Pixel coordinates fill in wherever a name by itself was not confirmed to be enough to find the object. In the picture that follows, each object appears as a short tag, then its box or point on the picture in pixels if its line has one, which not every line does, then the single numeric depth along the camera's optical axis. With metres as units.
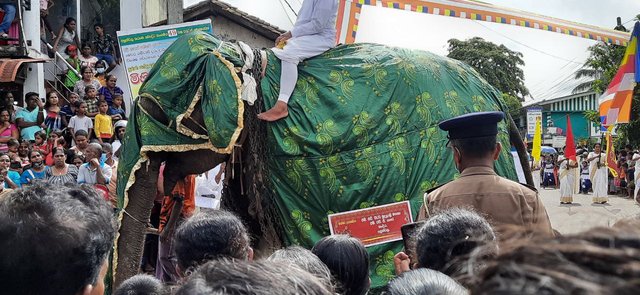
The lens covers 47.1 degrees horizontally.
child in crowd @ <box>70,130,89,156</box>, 9.39
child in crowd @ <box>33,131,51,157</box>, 10.52
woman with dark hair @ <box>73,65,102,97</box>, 13.50
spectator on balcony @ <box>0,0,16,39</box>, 14.05
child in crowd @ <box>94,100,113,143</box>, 11.23
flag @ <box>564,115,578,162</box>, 17.81
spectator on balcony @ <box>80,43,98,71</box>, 16.73
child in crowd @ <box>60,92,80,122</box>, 12.65
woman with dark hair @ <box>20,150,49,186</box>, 8.66
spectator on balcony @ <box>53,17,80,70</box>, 17.12
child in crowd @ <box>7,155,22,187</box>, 8.64
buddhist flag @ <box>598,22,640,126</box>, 8.06
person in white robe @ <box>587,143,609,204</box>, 19.27
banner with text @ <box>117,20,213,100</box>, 6.98
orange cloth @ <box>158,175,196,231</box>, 6.13
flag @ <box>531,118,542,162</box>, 14.36
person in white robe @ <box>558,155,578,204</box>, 19.42
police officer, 2.96
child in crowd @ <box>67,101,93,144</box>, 11.34
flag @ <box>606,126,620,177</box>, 17.28
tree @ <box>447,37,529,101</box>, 49.31
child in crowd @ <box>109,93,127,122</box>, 12.33
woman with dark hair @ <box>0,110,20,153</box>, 10.82
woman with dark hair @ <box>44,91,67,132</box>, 12.09
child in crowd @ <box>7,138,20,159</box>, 9.83
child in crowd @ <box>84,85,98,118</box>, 12.02
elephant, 4.79
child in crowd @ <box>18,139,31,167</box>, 10.02
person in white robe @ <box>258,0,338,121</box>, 4.89
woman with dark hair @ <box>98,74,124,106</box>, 13.33
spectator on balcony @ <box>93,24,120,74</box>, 18.64
